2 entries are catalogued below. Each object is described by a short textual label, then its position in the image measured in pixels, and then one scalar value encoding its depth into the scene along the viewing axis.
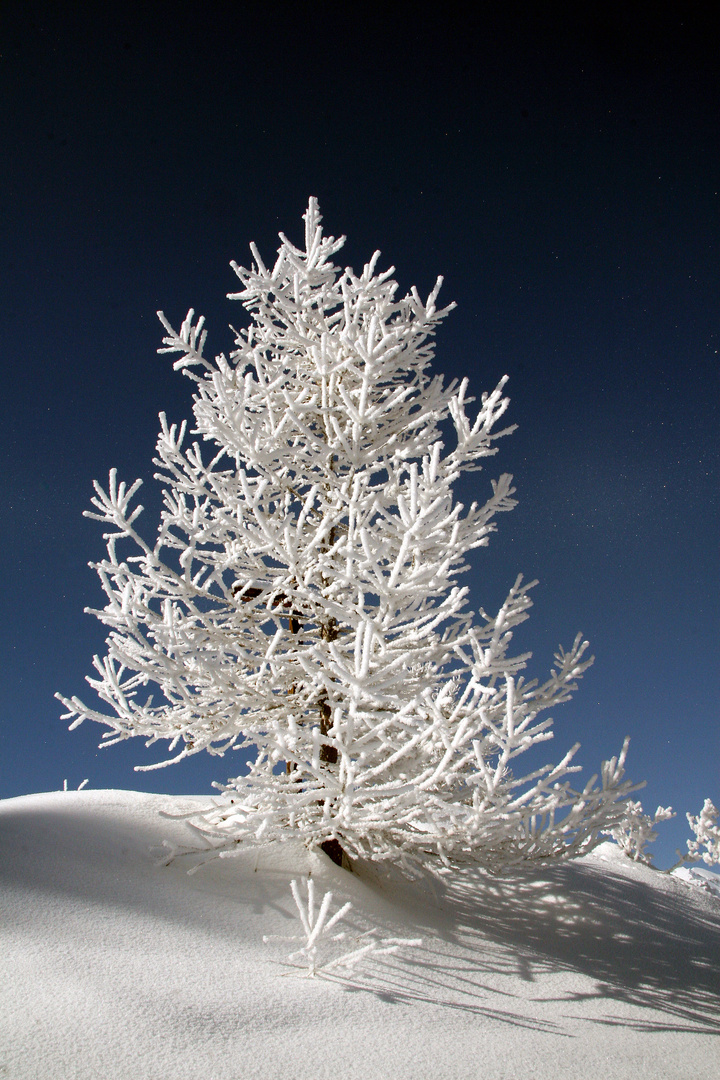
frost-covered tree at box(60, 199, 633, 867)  3.50
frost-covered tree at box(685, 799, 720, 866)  20.95
